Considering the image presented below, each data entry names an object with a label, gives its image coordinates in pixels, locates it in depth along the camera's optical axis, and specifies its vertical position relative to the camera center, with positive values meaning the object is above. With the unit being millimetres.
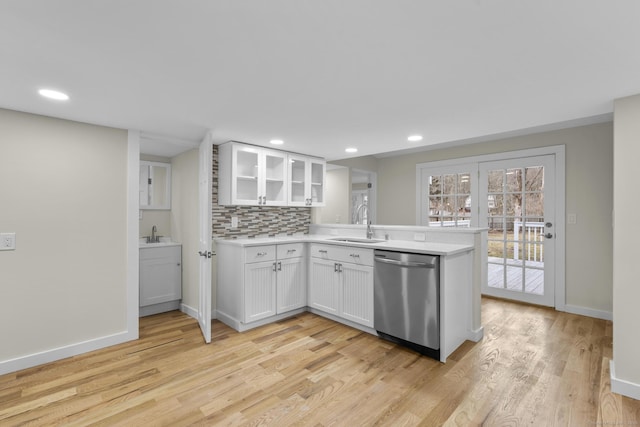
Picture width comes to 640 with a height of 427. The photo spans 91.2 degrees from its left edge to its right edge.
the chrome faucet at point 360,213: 6871 -17
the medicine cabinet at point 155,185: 4141 +342
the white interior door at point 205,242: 2984 -303
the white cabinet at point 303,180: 4188 +446
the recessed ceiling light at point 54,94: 2080 +789
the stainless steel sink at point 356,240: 3811 -346
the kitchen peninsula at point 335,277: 2789 -691
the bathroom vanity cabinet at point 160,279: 3775 -846
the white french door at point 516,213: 4020 +1
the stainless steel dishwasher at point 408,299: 2625 -776
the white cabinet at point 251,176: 3566 +433
